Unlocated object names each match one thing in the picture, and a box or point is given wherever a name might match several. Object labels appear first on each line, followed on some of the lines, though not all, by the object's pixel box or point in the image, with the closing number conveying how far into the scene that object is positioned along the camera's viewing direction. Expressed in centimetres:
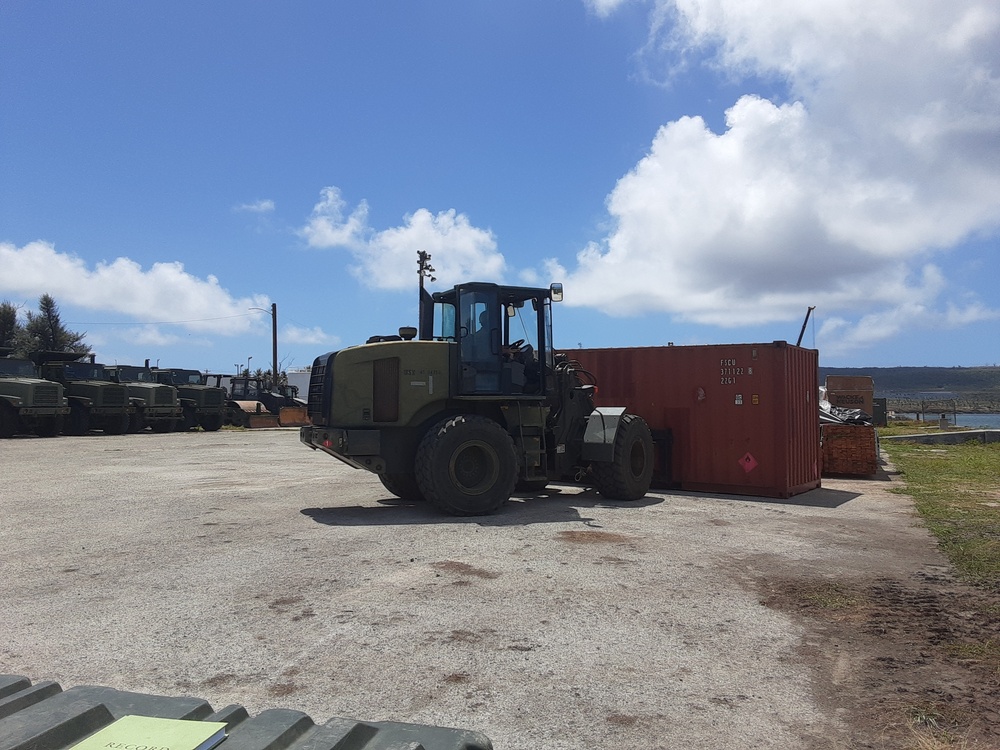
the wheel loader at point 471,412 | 932
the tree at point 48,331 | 5175
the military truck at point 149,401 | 2834
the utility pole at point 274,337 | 4469
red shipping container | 1177
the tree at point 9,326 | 5050
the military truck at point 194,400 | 3106
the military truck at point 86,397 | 2645
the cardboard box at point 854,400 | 3391
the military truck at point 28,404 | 2386
